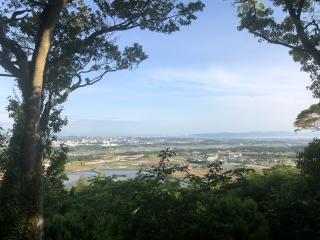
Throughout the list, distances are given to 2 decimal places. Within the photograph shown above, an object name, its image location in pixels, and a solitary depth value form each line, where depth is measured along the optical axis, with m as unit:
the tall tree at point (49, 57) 6.87
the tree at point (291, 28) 10.80
